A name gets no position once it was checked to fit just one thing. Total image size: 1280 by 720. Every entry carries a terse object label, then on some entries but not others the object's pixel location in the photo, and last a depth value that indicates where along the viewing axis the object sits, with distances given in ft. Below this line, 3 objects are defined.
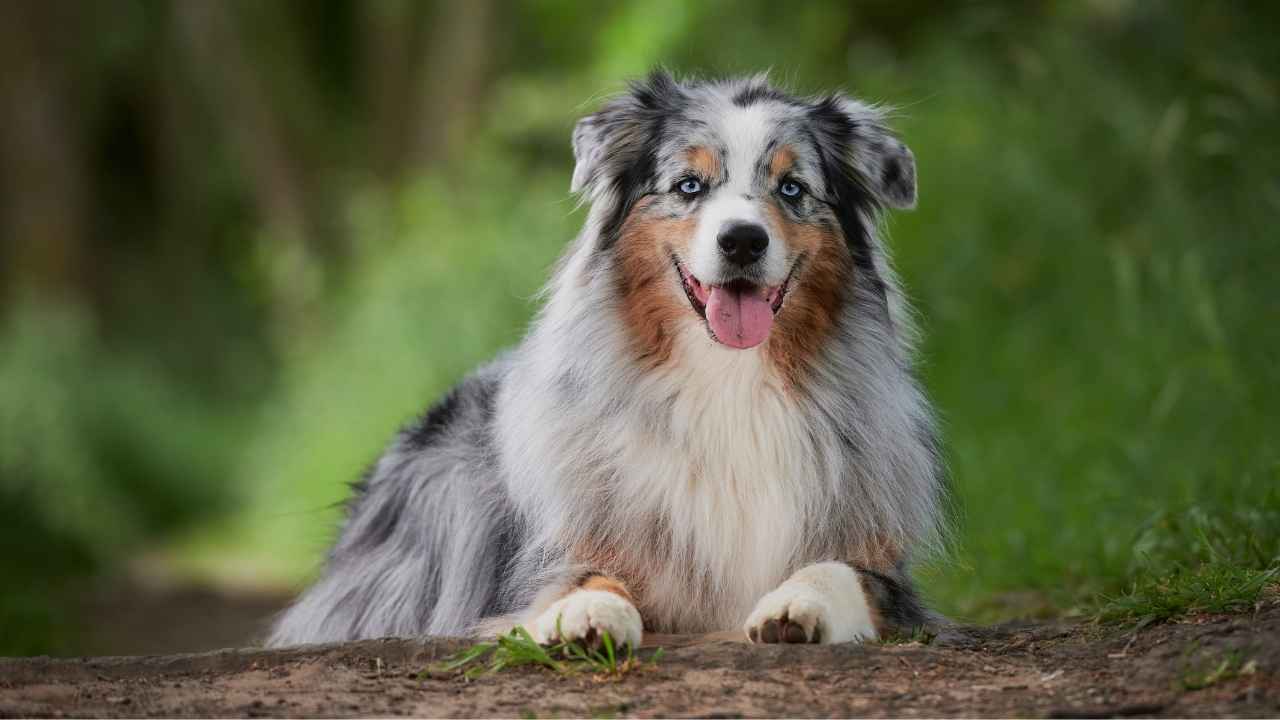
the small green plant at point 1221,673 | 22.93
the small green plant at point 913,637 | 27.64
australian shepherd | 29.43
